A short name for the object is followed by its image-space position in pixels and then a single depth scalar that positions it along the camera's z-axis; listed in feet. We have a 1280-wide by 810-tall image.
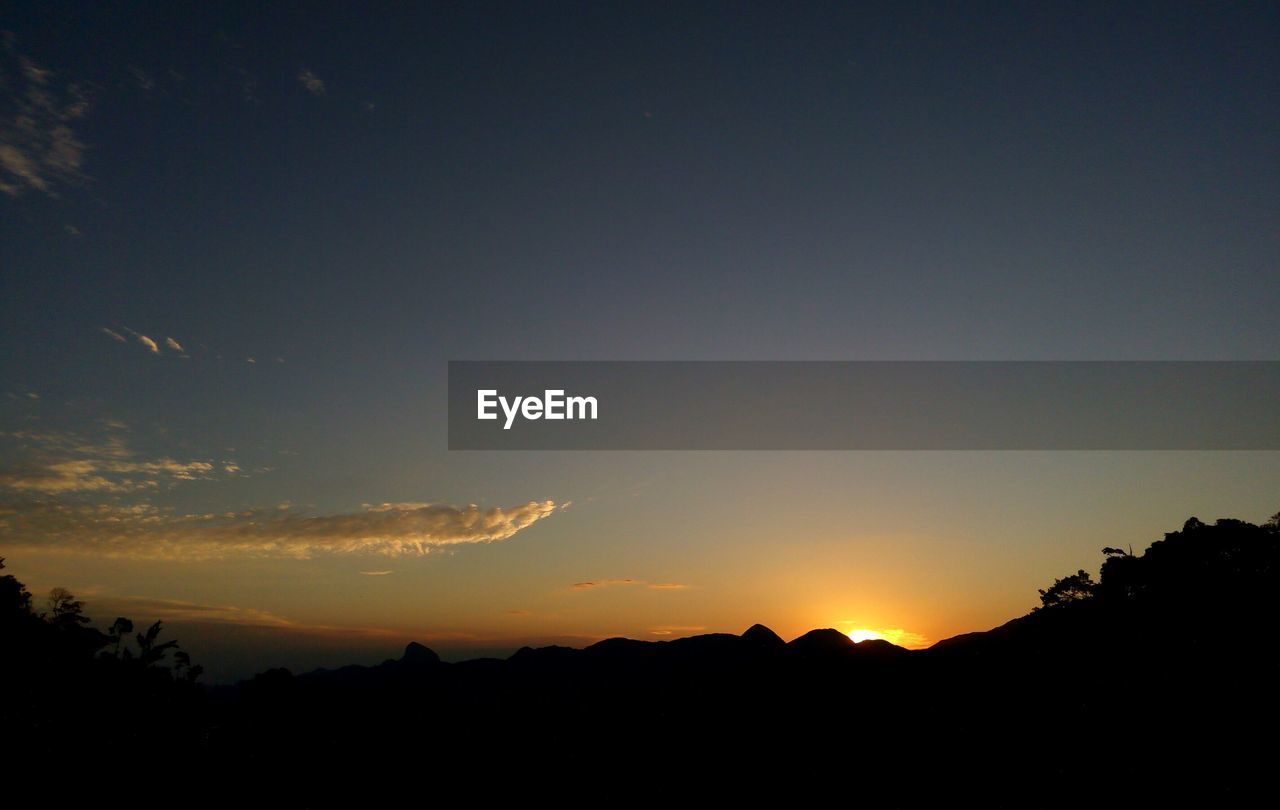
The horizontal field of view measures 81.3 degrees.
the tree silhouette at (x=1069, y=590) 294.05
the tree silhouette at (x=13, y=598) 314.96
